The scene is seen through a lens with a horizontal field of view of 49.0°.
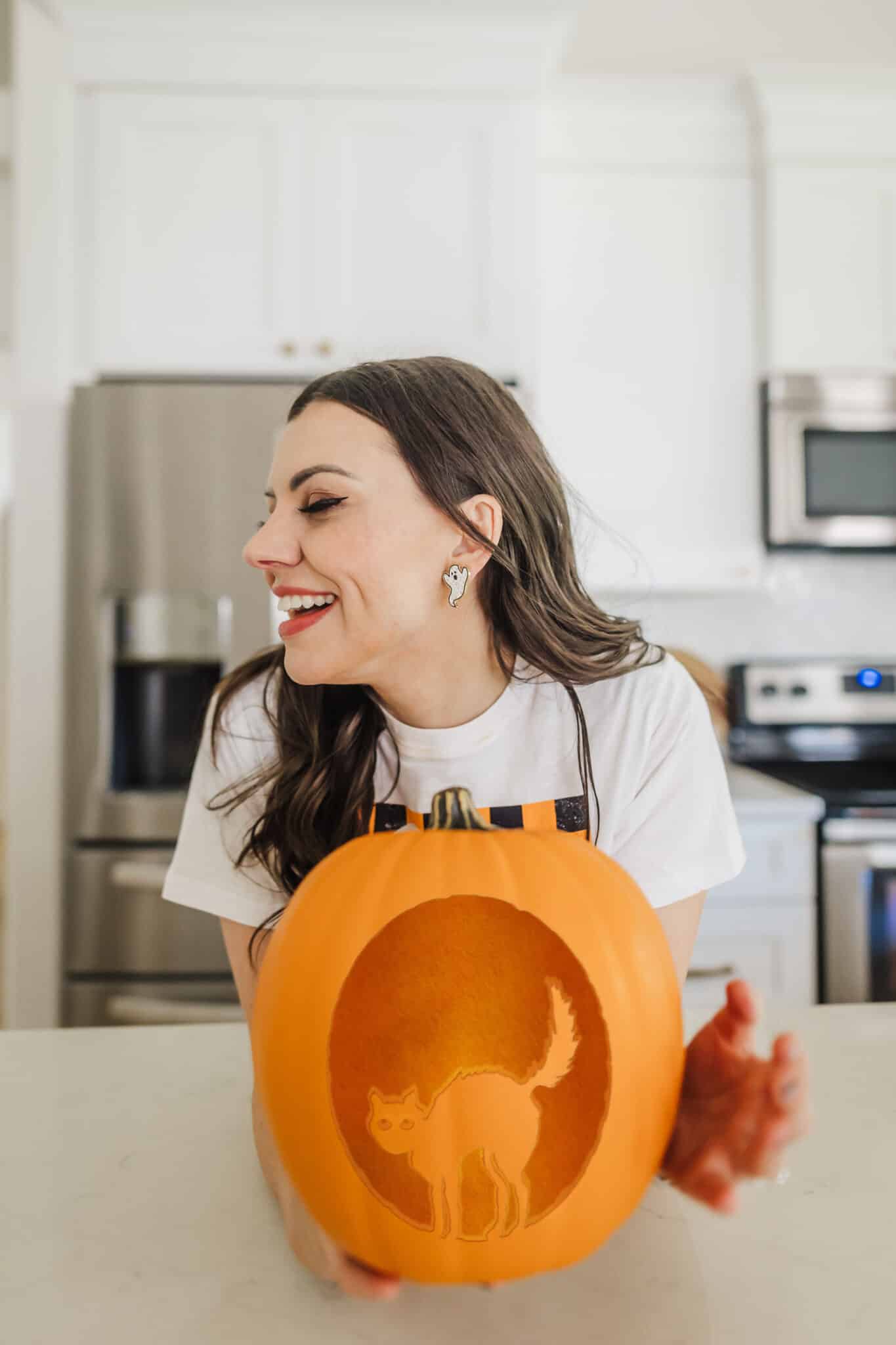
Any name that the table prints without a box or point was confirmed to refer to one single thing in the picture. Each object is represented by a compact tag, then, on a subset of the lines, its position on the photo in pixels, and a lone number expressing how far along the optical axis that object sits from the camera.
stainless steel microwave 2.53
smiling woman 0.67
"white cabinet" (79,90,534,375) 2.21
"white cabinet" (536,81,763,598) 2.56
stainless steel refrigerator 2.08
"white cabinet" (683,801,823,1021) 2.08
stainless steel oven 2.71
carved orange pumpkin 0.41
